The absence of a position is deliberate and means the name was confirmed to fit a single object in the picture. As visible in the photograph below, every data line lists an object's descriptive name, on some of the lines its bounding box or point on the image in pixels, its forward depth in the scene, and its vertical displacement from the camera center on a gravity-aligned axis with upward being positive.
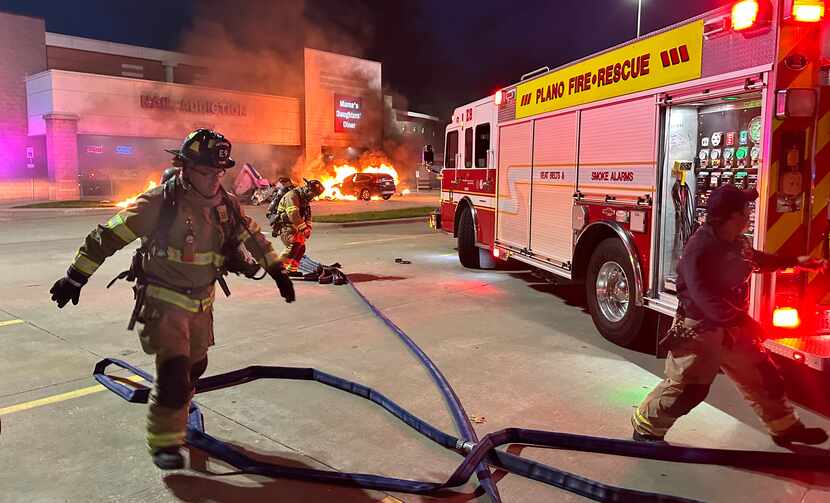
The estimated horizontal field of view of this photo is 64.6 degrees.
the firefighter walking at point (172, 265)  3.24 -0.43
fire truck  4.04 +0.20
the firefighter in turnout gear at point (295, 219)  8.73 -0.51
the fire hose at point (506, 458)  3.12 -1.42
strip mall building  29.81 +3.31
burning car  30.64 -0.21
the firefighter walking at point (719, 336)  3.36 -0.80
